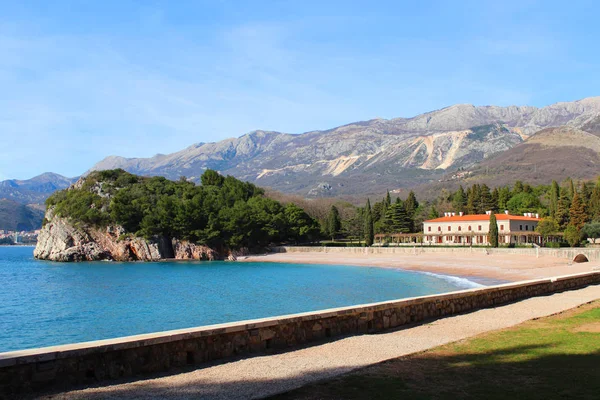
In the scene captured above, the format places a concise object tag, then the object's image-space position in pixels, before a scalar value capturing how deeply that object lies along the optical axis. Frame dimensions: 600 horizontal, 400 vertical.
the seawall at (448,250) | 47.53
